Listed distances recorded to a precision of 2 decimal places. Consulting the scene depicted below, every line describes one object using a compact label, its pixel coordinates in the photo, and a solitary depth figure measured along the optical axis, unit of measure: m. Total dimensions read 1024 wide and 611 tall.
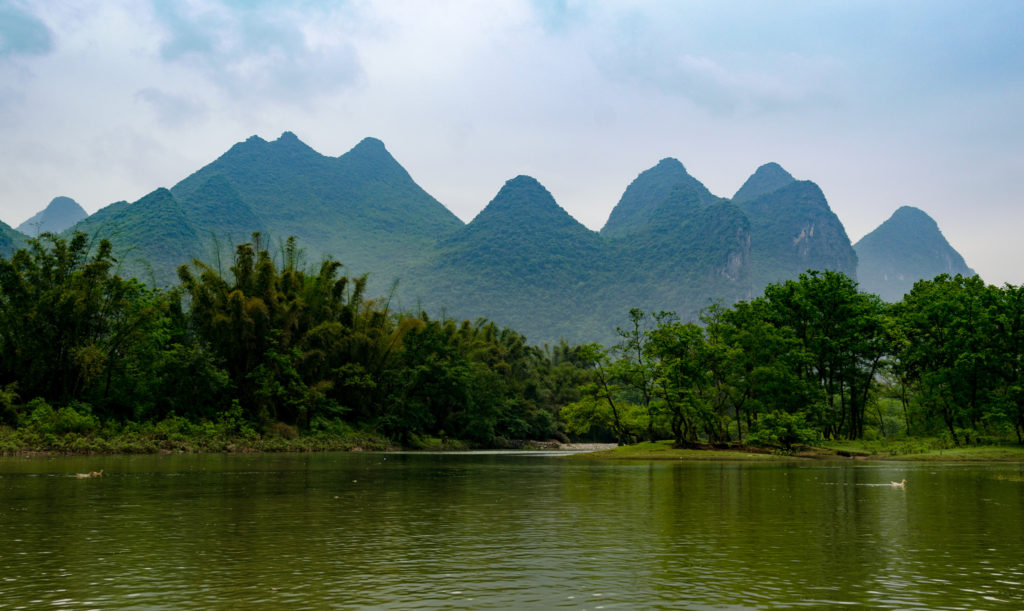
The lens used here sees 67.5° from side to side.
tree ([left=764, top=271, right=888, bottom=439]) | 68.00
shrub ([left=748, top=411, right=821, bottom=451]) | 60.09
